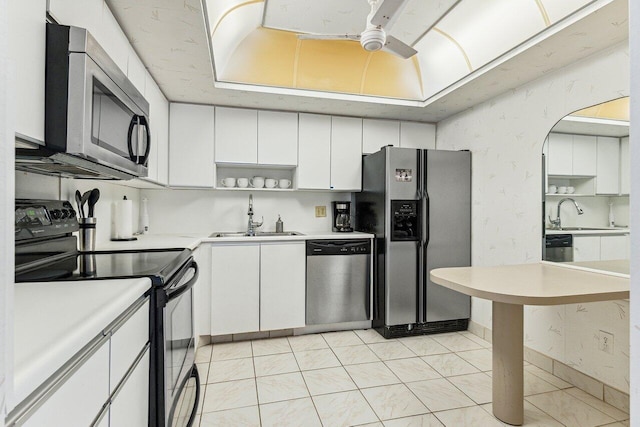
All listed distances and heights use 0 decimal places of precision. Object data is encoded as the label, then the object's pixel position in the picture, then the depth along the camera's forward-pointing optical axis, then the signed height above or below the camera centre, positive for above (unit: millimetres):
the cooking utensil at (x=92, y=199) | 1955 +83
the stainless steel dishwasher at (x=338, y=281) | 3088 -618
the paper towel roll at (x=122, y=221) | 2432 -56
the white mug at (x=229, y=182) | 3264 +319
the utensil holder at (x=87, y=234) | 1832 -118
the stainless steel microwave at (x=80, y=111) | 1024 +355
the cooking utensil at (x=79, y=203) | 1922 +58
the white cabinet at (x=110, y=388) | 648 -418
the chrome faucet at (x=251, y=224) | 3320 -97
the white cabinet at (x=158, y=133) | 2400 +648
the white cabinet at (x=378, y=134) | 3535 +883
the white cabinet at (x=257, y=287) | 2883 -641
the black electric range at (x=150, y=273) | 1239 -233
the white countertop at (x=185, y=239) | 2152 -205
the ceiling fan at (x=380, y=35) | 1547 +978
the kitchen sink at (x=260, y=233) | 3214 -190
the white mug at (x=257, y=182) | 3336 +329
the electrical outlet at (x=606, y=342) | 2061 -776
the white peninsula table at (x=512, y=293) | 1607 -362
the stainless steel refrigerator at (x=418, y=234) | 3055 -167
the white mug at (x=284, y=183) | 3412 +328
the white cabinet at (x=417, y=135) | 3662 +910
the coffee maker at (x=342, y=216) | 3621 -4
